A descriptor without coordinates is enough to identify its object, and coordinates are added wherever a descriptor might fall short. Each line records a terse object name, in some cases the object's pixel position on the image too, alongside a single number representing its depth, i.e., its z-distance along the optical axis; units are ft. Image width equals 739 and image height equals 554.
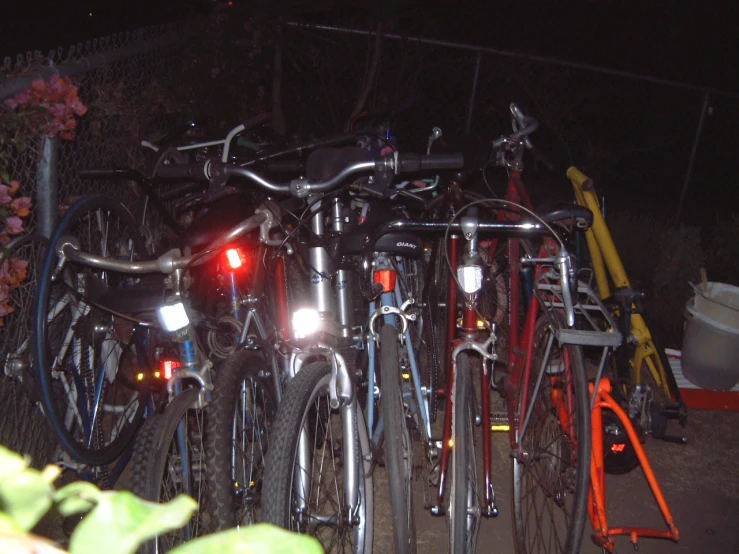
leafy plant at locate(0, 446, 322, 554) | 1.43
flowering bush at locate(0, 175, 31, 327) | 7.19
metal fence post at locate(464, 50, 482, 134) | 15.37
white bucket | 12.62
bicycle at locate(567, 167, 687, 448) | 10.53
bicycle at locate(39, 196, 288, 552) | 5.69
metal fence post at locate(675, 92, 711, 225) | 16.46
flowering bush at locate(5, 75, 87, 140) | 7.70
